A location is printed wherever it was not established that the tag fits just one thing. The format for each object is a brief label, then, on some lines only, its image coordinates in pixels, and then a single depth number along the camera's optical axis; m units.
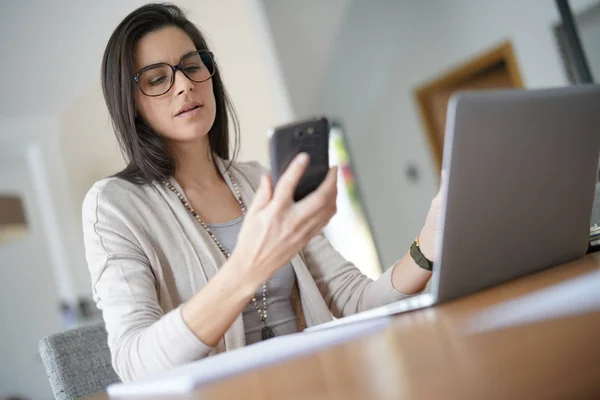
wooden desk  0.43
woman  0.88
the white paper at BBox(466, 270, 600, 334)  0.61
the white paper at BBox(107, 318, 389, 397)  0.64
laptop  0.75
